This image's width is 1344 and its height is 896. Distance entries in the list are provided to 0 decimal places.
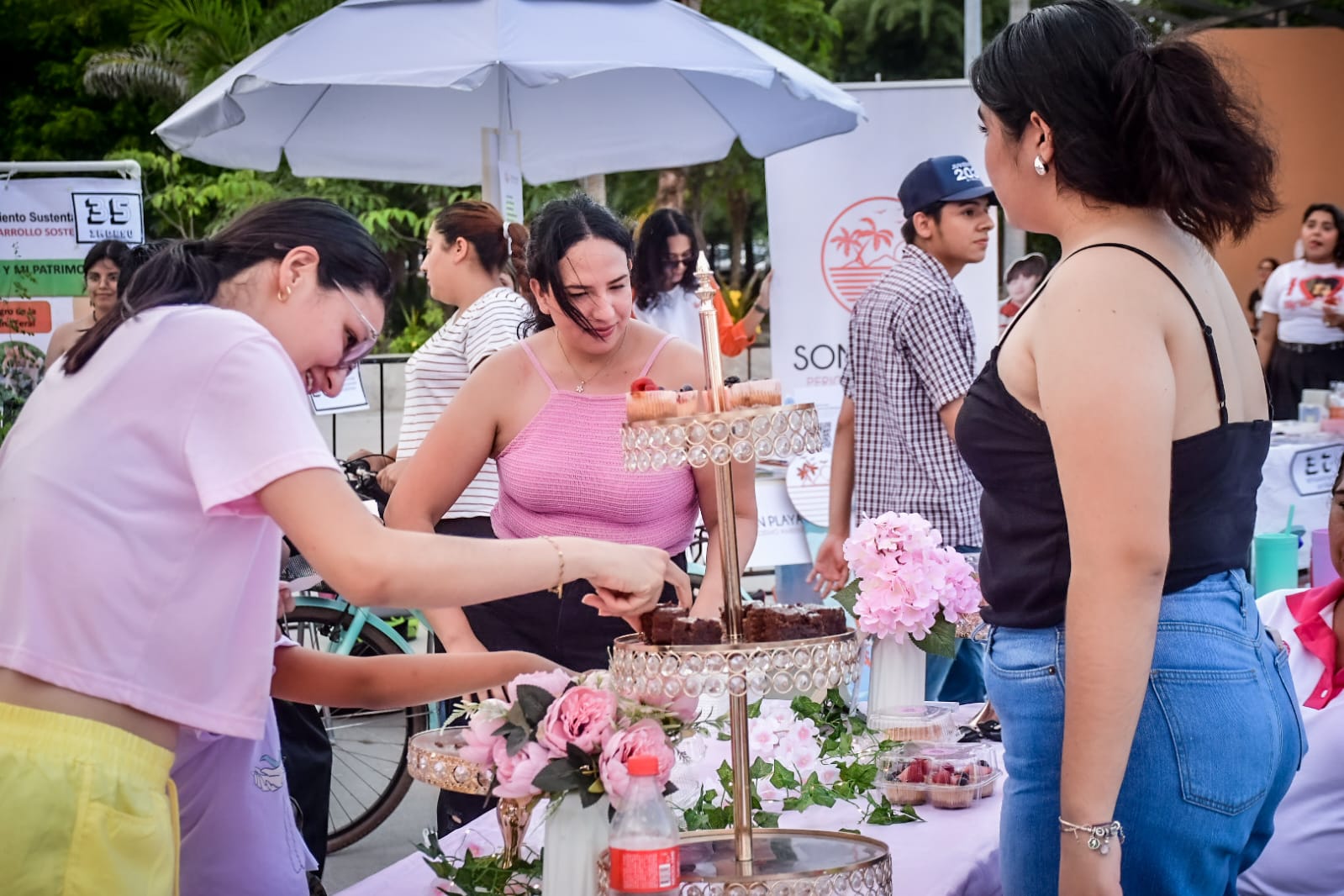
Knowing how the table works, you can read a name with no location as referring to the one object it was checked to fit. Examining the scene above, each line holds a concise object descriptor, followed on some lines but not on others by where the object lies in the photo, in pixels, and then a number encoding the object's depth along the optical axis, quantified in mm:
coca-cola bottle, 1548
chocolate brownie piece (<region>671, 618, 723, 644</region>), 1678
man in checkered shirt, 3900
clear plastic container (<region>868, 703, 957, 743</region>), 2590
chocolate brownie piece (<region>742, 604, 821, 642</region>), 1690
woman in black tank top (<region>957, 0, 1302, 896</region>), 1496
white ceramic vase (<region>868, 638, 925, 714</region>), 2754
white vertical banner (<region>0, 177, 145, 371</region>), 7391
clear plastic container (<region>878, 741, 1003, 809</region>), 2375
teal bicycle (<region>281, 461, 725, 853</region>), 4699
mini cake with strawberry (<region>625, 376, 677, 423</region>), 1672
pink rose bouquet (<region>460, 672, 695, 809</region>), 1620
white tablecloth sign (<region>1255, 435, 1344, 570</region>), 6922
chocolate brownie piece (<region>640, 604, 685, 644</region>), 1697
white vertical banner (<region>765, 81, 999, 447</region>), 6242
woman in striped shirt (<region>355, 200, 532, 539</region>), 4129
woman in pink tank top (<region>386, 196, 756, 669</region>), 2881
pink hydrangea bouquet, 2658
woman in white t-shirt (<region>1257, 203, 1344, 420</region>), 9148
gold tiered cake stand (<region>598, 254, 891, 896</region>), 1617
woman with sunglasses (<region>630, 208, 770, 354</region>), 5801
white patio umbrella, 4879
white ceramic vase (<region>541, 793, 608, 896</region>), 1667
